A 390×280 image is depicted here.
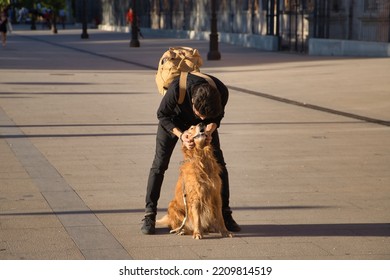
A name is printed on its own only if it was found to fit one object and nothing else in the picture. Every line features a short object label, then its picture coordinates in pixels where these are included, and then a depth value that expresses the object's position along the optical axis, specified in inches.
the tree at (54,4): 3275.1
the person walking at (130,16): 2432.8
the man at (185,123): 289.9
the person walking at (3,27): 1847.7
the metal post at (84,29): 2306.8
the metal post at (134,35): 1822.1
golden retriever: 299.0
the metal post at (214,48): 1334.9
